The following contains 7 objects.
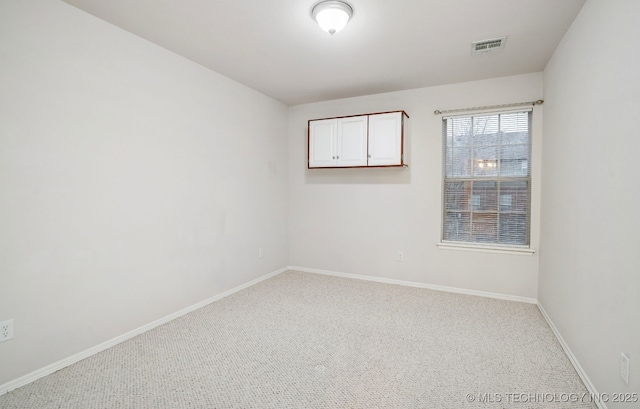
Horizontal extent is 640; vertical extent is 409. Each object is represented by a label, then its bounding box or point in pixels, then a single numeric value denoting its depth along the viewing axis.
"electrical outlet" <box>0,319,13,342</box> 1.87
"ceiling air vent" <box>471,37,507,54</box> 2.66
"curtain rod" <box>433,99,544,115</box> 3.30
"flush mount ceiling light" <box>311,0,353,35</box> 2.14
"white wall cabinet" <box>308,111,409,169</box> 3.75
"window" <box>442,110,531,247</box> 3.49
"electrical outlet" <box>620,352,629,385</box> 1.45
